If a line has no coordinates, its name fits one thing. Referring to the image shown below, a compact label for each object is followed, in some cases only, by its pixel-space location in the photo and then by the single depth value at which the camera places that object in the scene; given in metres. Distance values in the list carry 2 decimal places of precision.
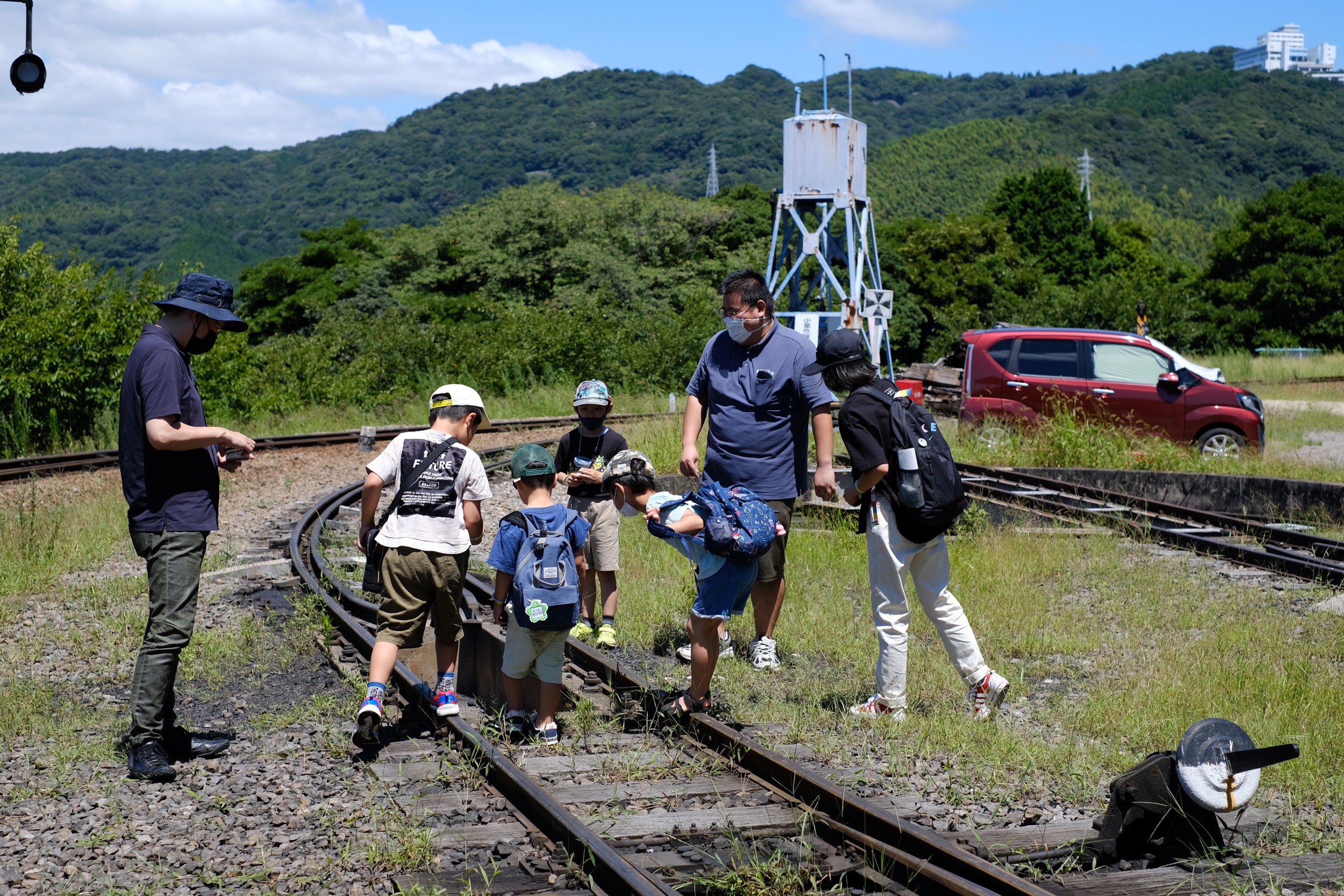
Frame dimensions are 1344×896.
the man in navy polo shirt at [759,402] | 6.04
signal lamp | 12.52
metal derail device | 4.00
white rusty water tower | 27.91
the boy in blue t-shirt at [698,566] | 5.14
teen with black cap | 5.50
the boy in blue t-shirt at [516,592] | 5.30
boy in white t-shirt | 5.24
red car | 14.84
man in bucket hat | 4.95
